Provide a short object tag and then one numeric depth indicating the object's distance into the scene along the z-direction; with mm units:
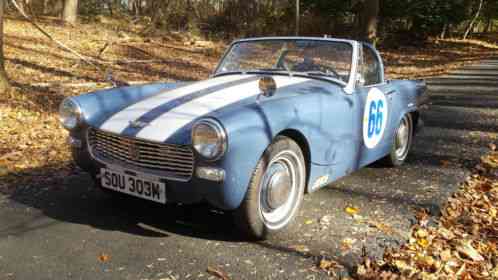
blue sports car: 2994
